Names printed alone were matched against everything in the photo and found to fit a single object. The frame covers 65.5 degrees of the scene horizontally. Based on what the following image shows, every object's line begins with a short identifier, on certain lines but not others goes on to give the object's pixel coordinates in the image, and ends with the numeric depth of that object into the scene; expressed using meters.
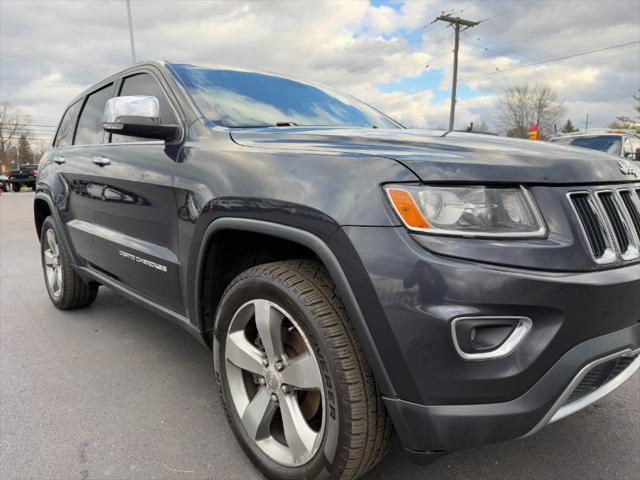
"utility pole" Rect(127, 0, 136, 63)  18.81
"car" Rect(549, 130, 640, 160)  9.85
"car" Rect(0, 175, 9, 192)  35.00
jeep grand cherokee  1.45
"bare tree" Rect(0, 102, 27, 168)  74.88
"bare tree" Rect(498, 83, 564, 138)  54.69
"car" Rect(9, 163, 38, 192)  34.22
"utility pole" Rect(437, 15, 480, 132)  29.52
